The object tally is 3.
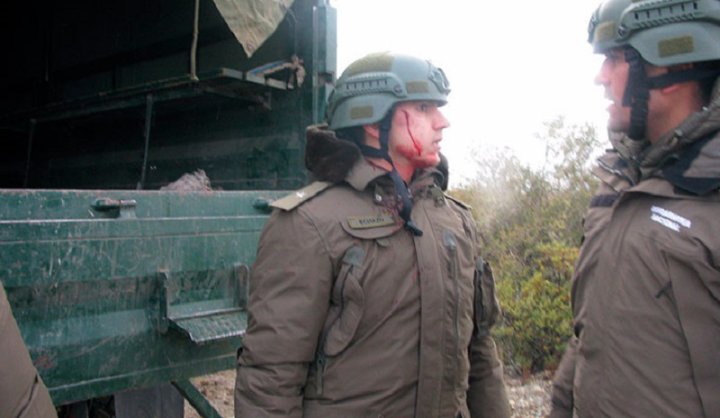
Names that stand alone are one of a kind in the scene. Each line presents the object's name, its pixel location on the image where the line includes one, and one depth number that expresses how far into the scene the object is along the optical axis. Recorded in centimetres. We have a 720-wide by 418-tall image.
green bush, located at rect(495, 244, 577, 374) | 543
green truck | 229
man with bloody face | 188
